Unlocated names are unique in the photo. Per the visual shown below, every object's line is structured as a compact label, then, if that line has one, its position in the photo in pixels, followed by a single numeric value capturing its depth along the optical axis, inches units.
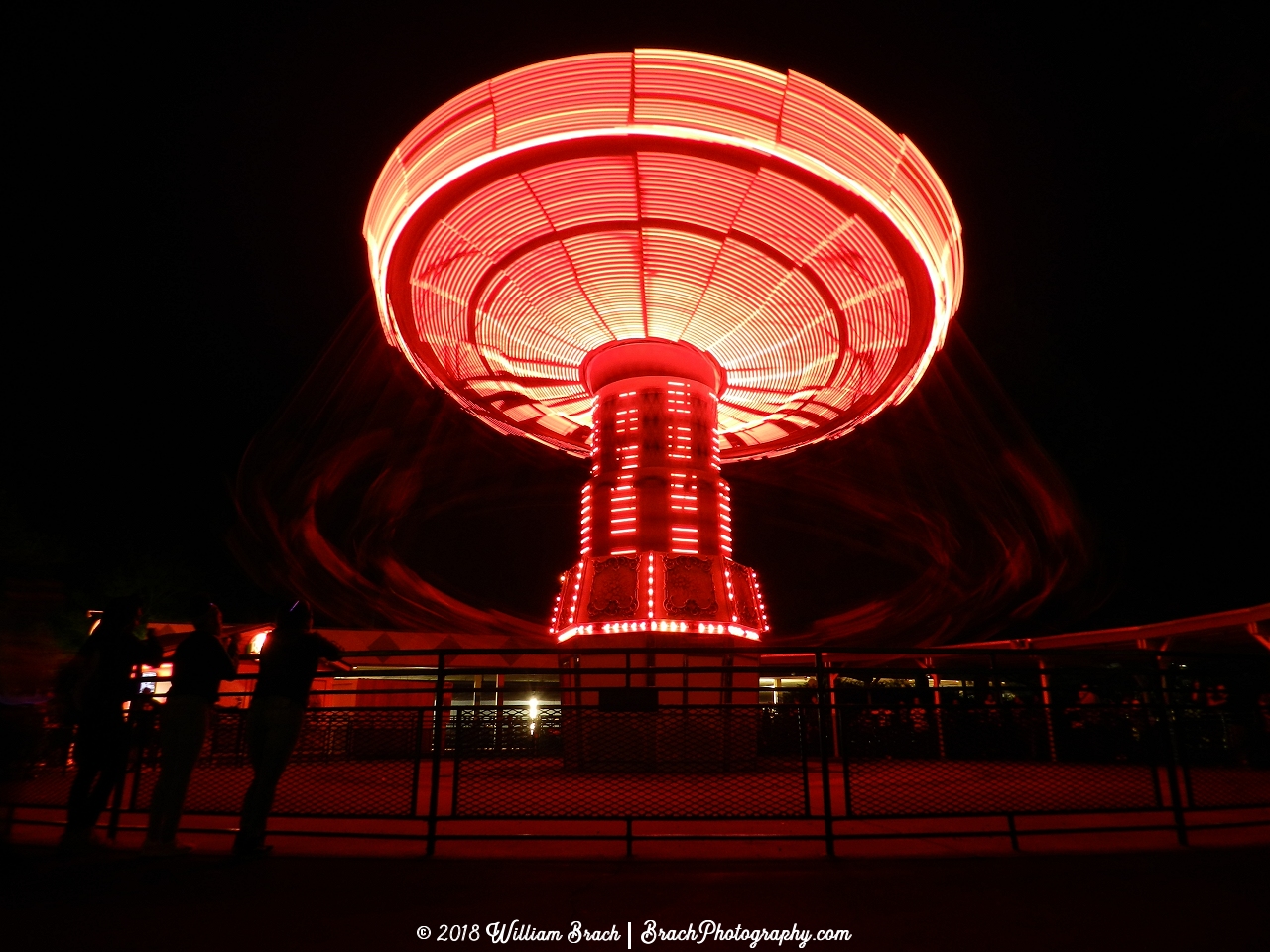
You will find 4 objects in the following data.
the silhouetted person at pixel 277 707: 232.1
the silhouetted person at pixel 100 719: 236.1
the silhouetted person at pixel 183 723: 233.1
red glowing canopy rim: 545.6
